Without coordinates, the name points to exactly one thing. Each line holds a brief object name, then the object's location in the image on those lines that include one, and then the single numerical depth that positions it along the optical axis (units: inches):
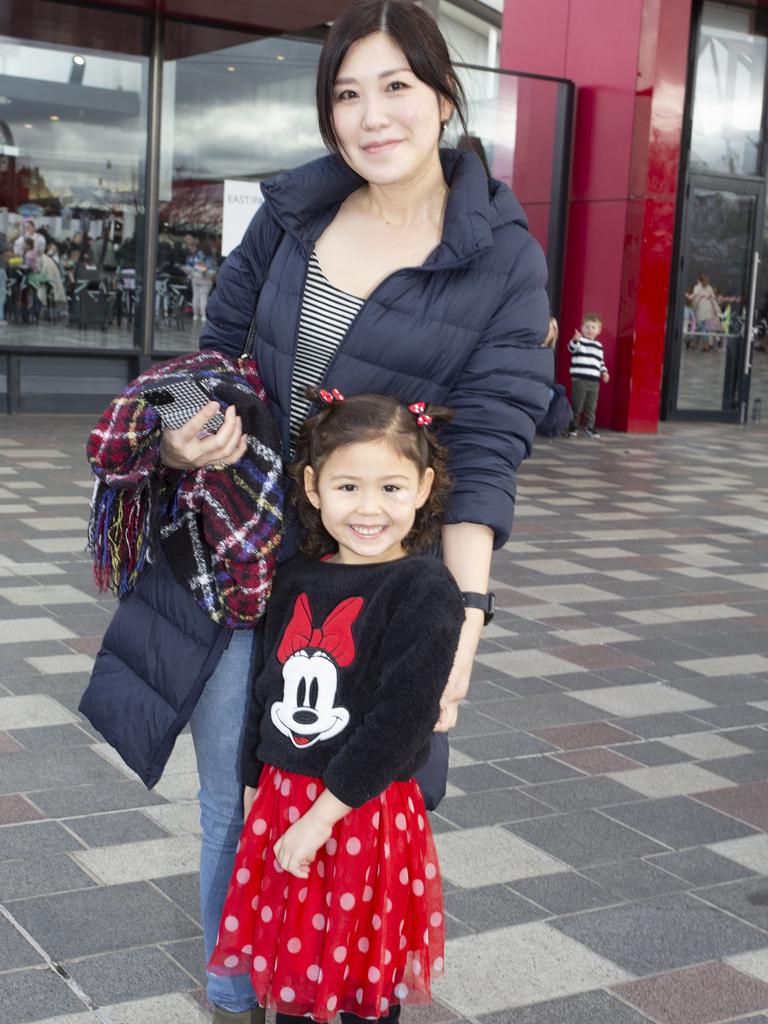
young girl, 87.2
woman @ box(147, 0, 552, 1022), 92.9
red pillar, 631.2
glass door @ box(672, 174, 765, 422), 700.7
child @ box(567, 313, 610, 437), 609.3
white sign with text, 614.5
